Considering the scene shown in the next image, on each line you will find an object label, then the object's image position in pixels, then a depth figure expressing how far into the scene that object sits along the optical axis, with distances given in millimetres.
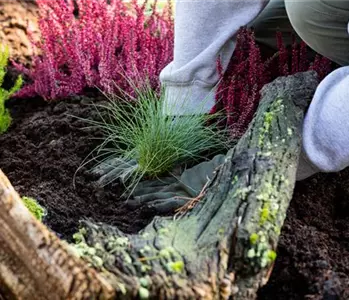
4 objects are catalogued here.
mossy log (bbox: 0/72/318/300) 1238
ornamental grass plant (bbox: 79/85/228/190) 2201
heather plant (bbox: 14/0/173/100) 2781
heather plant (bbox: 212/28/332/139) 2273
